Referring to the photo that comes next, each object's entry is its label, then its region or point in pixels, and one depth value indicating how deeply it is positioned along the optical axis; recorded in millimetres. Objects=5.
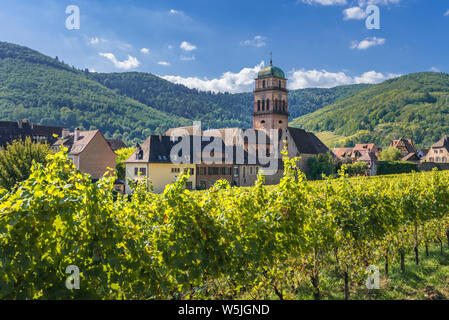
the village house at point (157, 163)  49500
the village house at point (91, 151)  58491
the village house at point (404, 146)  114625
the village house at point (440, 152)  97512
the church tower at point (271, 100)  72062
